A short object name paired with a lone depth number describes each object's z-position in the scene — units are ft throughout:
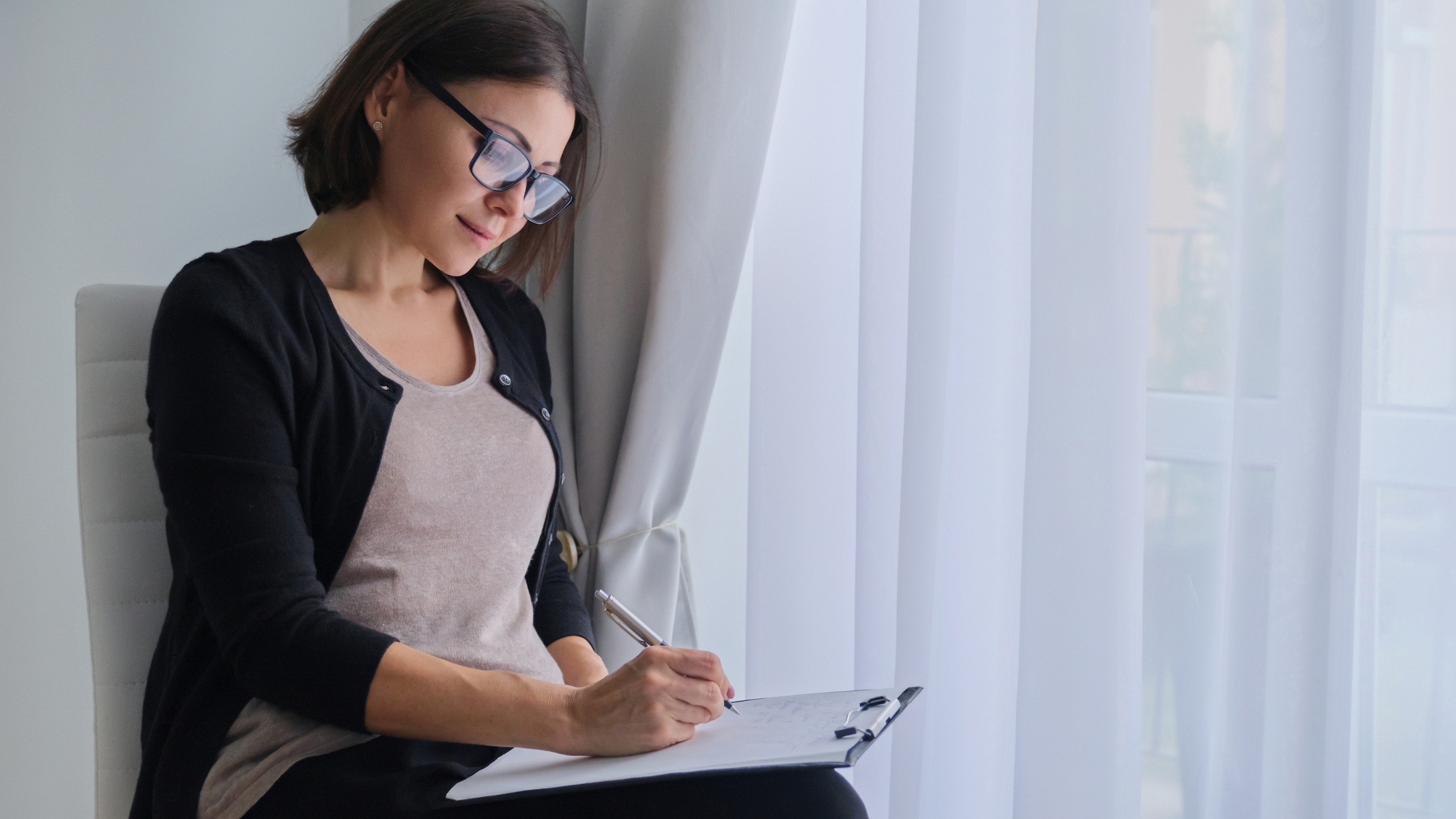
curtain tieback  4.66
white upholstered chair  3.34
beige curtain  4.26
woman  2.83
